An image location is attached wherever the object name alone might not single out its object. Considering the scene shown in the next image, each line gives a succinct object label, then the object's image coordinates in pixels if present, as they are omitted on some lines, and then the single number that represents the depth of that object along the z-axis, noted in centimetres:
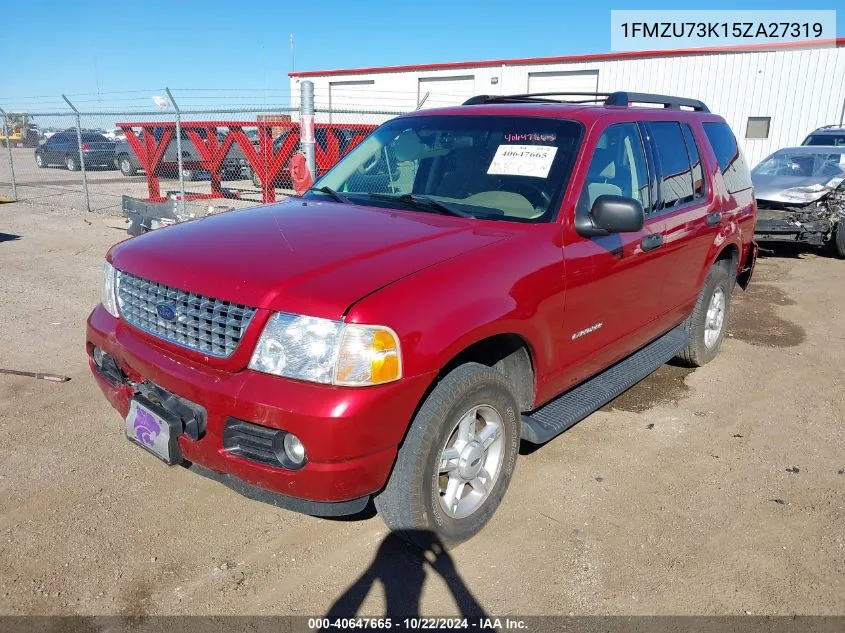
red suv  243
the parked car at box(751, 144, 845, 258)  997
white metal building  1897
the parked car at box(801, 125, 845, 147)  1392
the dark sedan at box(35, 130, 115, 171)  2269
